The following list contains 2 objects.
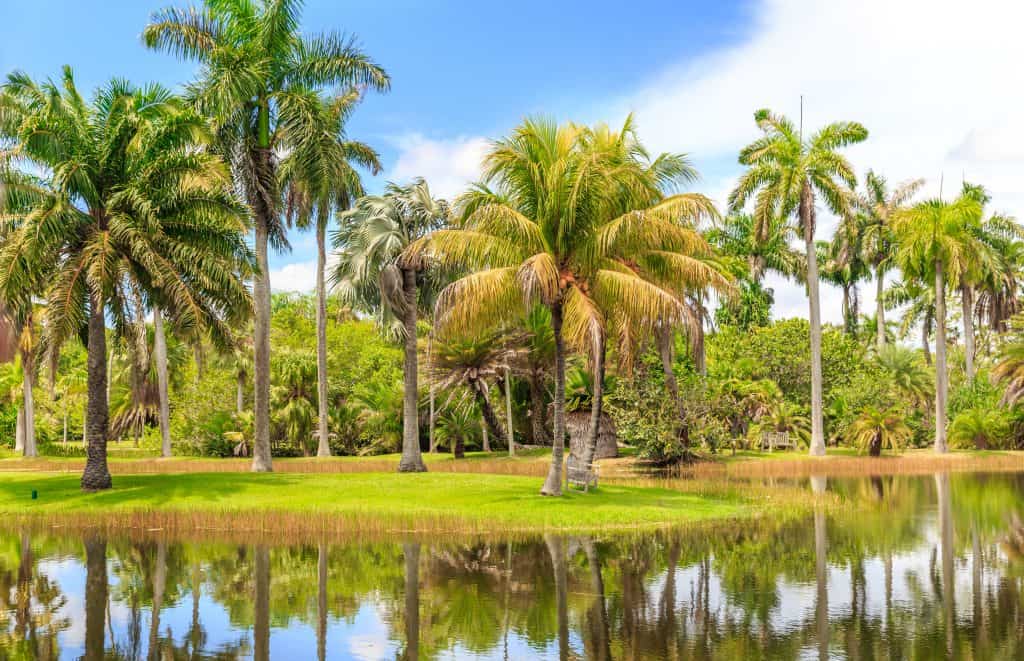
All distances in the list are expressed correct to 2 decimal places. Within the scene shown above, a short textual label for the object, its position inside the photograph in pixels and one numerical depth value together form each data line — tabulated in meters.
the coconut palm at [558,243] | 24.41
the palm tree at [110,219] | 26.31
